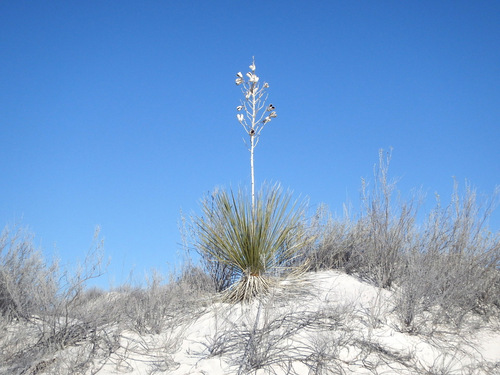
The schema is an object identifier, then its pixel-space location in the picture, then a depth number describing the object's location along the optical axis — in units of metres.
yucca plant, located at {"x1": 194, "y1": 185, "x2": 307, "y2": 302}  7.56
